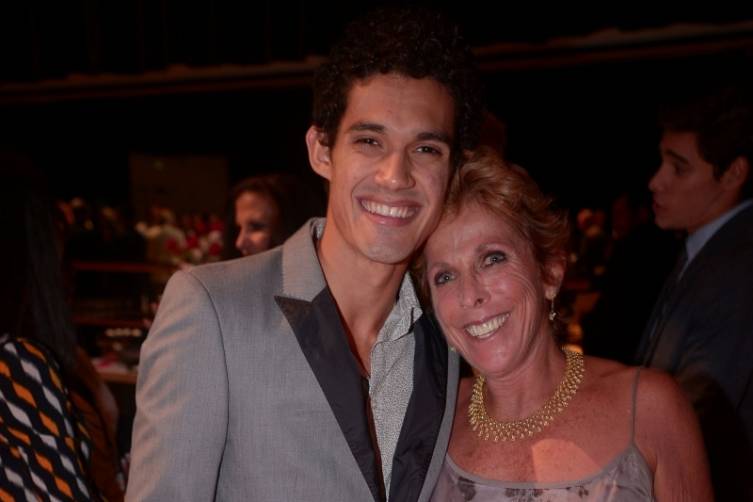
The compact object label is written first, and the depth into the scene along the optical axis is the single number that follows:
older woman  1.62
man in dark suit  2.36
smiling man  1.33
